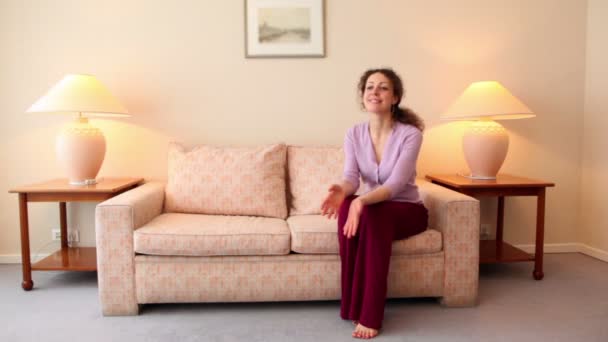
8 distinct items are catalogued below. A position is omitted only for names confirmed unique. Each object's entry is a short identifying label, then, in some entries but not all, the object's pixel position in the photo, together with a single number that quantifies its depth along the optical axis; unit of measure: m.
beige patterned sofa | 2.13
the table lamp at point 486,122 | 2.69
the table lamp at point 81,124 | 2.50
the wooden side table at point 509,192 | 2.60
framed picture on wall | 2.96
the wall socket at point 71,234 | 3.00
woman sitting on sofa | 1.96
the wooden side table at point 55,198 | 2.43
